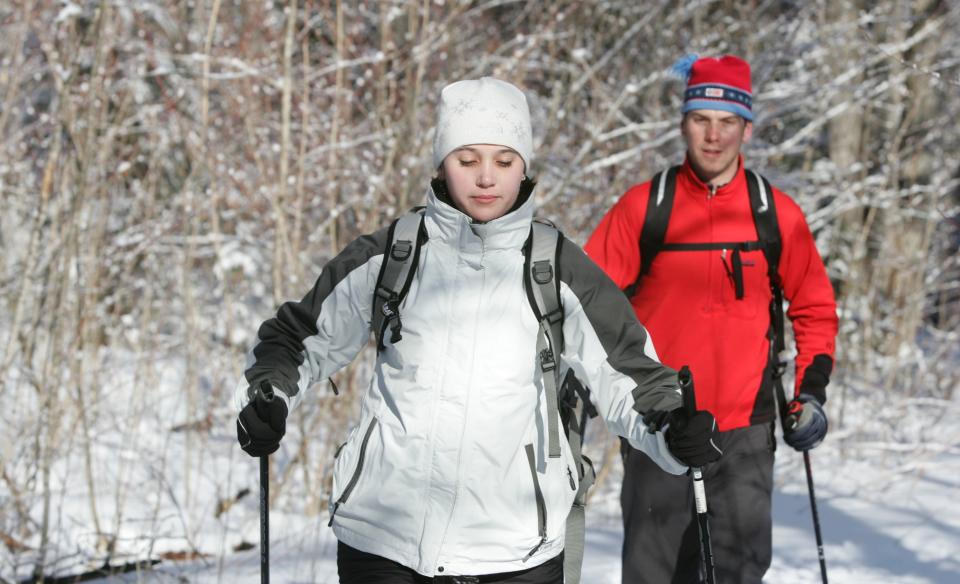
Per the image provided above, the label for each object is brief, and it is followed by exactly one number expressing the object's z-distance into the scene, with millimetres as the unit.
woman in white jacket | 4465
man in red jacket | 6488
